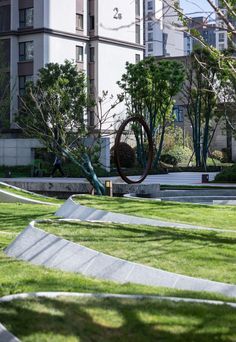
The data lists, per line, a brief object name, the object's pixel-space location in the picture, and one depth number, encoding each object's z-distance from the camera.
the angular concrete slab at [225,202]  17.54
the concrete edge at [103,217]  10.97
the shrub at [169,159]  41.47
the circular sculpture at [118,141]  20.56
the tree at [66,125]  18.98
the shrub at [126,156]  37.69
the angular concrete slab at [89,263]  6.60
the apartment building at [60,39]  43.78
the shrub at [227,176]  26.94
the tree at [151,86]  34.88
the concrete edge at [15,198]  19.23
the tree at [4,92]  40.66
